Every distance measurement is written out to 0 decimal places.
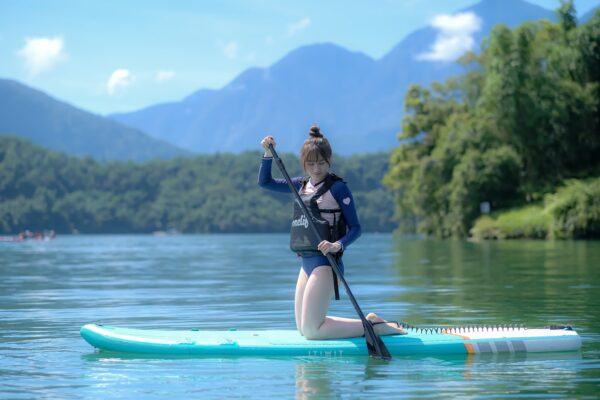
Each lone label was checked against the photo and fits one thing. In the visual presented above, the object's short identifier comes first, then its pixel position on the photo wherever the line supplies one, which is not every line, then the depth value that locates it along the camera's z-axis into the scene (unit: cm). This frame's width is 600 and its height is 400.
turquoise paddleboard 938
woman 927
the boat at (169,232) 17845
